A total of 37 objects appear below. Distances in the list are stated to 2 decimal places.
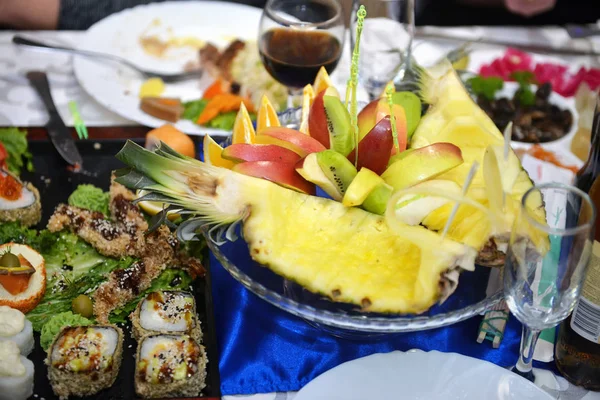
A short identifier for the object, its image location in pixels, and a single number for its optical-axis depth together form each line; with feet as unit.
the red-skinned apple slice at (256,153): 4.08
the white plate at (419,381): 3.67
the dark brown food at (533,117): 5.97
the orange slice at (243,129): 4.52
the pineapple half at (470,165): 3.57
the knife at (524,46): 7.00
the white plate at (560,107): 5.87
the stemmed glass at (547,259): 3.16
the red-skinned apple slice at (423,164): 3.94
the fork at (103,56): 6.38
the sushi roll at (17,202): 4.74
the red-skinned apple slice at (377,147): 4.06
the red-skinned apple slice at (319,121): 4.40
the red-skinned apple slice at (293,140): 4.22
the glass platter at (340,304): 3.52
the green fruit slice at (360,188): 3.76
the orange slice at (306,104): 4.64
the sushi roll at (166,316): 4.08
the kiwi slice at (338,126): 4.22
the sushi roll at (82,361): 3.70
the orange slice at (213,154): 4.30
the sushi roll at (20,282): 4.15
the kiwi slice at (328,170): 3.91
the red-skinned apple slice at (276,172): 3.99
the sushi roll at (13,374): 3.63
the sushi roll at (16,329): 3.84
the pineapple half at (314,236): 3.45
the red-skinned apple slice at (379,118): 4.37
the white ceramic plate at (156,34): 6.01
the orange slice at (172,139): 5.36
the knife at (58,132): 5.34
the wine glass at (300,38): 5.47
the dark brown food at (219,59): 6.54
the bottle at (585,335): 3.71
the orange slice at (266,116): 4.72
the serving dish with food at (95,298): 3.76
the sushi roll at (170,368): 3.71
